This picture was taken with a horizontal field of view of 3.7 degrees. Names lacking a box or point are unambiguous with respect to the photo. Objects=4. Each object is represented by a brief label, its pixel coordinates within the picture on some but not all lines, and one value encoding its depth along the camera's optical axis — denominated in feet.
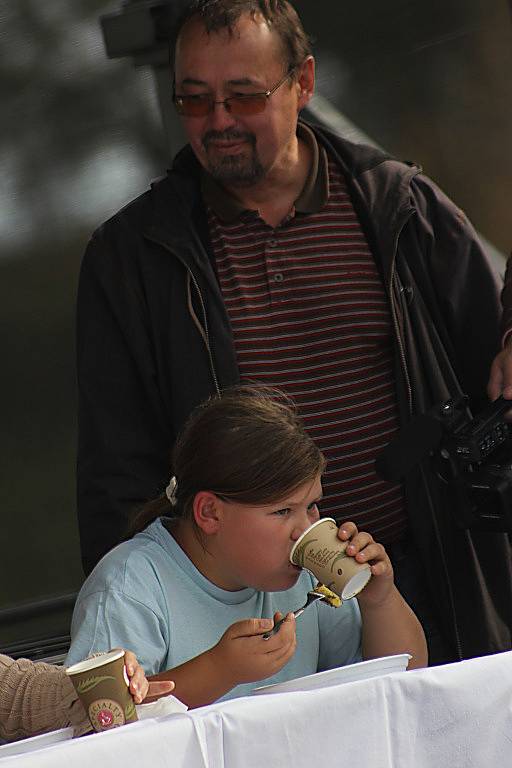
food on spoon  35.74
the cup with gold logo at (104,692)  34.60
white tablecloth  34.16
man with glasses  37.59
